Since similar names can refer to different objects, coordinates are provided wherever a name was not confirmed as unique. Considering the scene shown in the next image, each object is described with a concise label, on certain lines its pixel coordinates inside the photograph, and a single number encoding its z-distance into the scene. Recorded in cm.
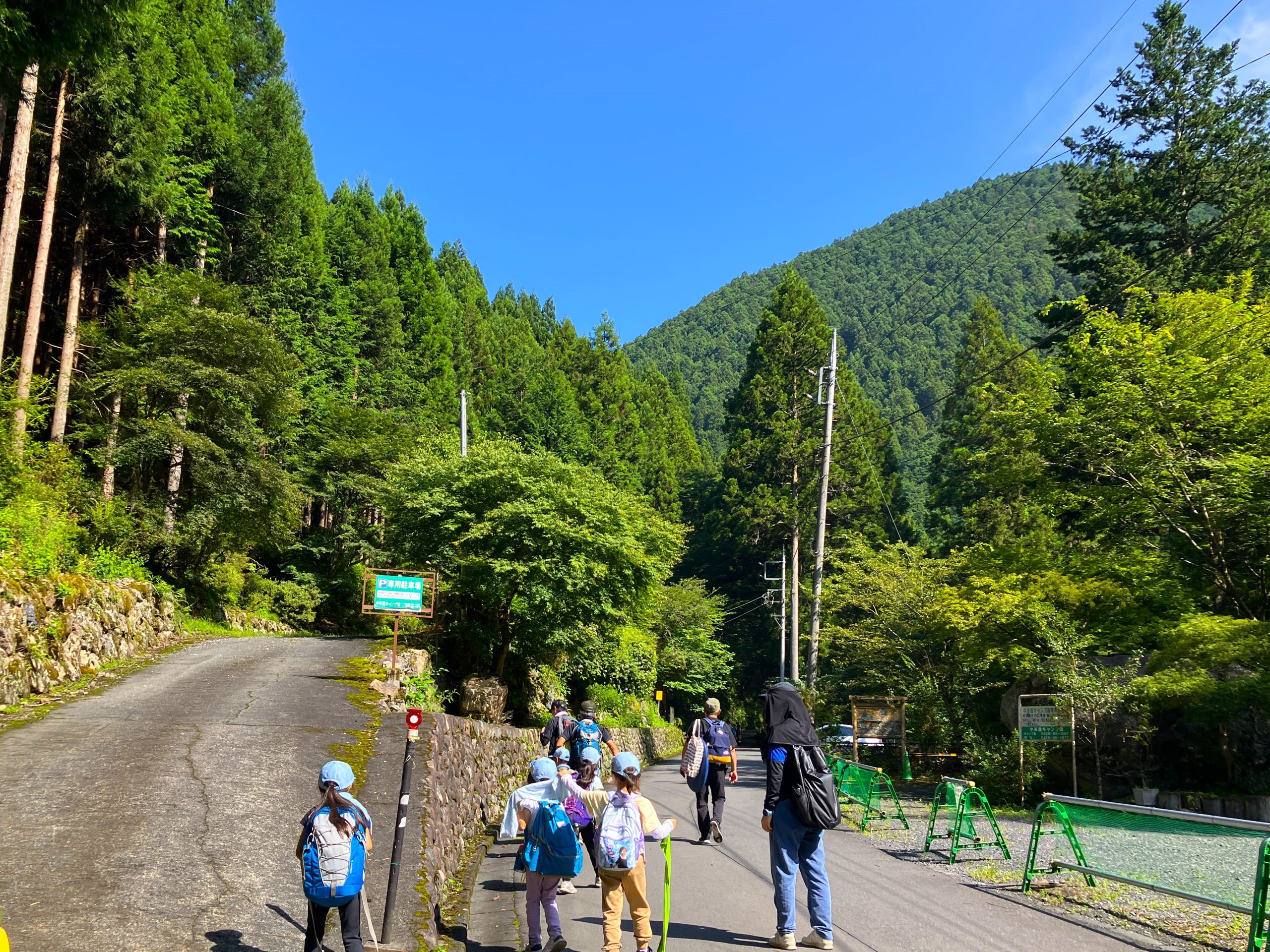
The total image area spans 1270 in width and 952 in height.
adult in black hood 596
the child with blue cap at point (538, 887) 577
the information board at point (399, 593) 1347
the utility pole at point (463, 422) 2847
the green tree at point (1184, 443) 1512
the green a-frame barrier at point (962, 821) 952
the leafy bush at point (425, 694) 1451
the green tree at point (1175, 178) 2756
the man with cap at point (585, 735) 930
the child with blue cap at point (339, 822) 482
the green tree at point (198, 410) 2147
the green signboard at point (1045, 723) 1352
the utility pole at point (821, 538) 2348
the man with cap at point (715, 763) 1076
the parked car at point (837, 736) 2175
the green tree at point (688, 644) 4238
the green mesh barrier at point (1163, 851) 572
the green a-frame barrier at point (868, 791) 1344
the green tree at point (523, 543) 1870
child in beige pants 545
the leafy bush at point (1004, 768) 1495
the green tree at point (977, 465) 4066
